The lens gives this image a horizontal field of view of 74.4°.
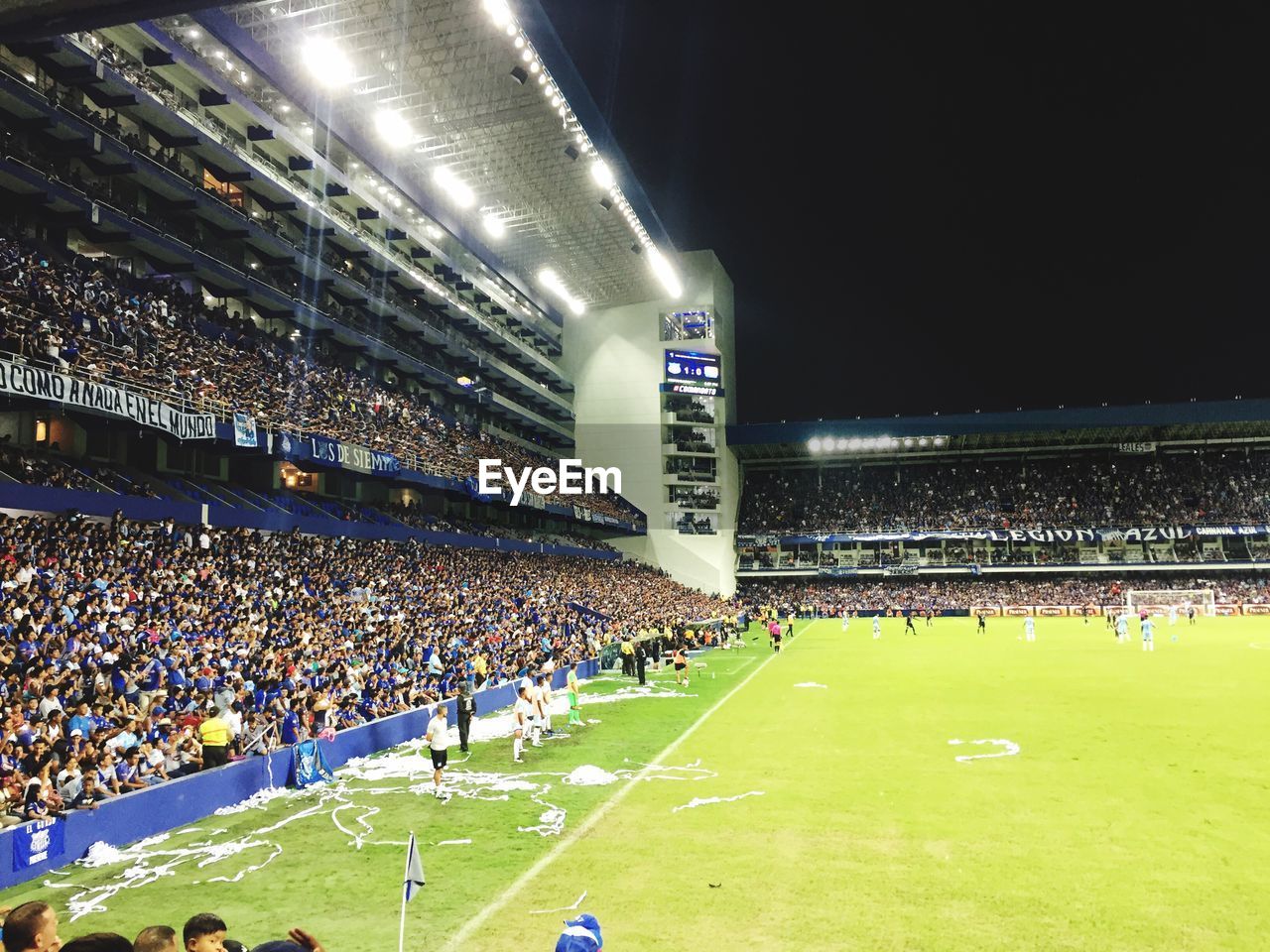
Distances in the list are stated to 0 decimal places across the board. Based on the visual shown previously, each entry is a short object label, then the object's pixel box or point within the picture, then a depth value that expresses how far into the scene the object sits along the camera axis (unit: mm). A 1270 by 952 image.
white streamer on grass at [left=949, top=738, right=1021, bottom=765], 16681
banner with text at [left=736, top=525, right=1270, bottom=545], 72125
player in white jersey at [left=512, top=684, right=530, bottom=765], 17688
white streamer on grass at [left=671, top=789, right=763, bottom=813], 13789
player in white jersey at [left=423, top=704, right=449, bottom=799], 15133
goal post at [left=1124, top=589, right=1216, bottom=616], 64375
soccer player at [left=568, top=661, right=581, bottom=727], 21828
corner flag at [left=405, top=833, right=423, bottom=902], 7555
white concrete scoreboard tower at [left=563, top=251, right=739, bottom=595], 75312
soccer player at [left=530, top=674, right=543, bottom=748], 19703
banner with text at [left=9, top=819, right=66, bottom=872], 10461
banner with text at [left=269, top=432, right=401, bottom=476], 31264
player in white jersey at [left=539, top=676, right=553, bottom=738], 20062
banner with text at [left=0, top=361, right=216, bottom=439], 20312
